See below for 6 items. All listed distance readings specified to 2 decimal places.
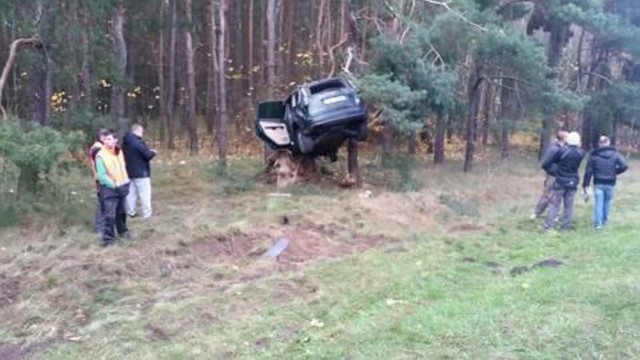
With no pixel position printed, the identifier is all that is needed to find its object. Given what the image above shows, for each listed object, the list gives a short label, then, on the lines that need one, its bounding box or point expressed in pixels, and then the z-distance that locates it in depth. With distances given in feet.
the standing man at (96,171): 34.22
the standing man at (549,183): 42.37
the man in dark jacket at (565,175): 40.83
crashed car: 48.80
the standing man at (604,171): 41.70
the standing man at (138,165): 40.22
